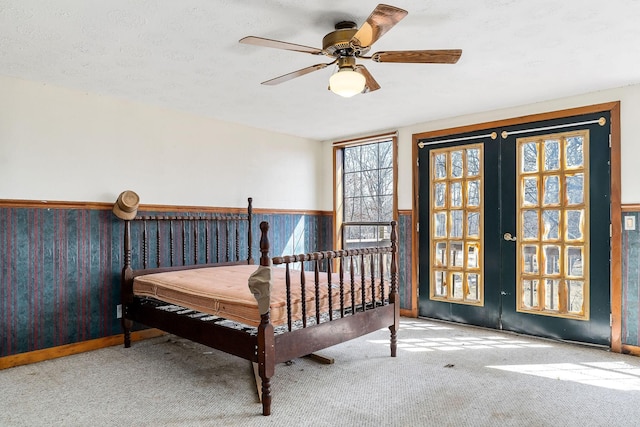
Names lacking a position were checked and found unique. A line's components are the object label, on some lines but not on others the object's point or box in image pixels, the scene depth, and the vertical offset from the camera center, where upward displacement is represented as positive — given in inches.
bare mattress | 104.8 -21.8
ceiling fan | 84.7 +35.2
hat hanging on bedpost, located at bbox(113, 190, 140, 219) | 147.1 +4.2
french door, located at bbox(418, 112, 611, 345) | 147.3 -6.1
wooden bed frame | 101.7 -27.7
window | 210.4 +12.3
